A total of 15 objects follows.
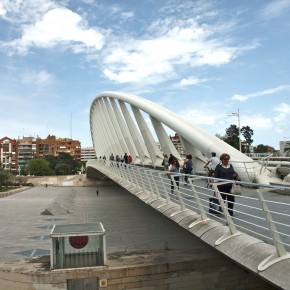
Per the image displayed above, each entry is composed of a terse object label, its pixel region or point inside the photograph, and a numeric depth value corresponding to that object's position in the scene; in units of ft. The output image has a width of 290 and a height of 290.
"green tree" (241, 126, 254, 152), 302.25
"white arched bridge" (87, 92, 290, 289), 18.04
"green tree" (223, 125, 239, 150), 230.07
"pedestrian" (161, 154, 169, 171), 67.61
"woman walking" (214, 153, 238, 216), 28.07
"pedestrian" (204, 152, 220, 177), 38.73
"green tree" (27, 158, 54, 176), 365.20
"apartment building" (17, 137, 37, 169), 542.90
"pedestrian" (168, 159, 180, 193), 48.55
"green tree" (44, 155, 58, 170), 441.27
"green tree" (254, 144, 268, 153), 306.25
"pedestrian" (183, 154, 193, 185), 48.57
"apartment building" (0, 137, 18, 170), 527.72
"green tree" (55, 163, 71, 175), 399.03
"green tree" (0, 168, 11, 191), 185.25
